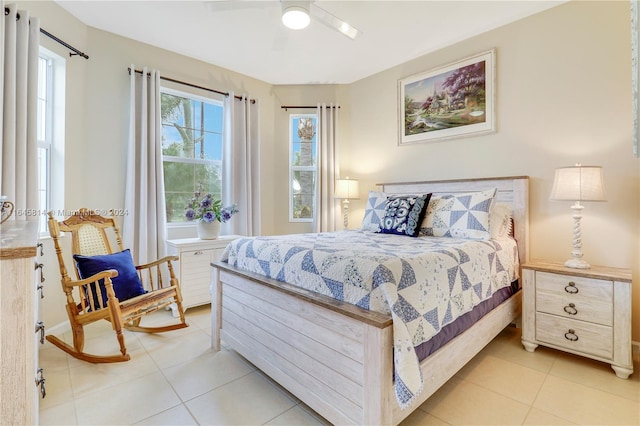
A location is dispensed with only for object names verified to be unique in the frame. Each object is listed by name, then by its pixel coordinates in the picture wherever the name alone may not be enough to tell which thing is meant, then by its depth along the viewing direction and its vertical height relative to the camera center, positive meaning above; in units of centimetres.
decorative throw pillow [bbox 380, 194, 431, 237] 251 -1
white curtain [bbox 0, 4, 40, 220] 199 +73
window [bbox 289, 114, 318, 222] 416 +71
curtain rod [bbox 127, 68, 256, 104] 318 +144
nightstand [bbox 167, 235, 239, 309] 289 -50
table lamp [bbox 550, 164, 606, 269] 203 +17
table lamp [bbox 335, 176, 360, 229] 373 +31
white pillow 241 -5
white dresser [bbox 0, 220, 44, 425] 78 -31
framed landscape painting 285 +116
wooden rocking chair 201 -58
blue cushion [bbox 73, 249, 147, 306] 212 -41
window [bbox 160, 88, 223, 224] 333 +78
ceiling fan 213 +145
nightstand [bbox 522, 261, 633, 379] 186 -65
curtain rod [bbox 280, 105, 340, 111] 404 +144
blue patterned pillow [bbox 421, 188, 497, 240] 230 -2
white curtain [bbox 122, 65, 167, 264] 289 +38
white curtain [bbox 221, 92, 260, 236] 361 +55
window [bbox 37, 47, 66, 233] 253 +70
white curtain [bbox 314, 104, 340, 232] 392 +61
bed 123 -69
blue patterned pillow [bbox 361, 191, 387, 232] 287 +2
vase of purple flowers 308 -1
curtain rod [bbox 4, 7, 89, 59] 206 +140
